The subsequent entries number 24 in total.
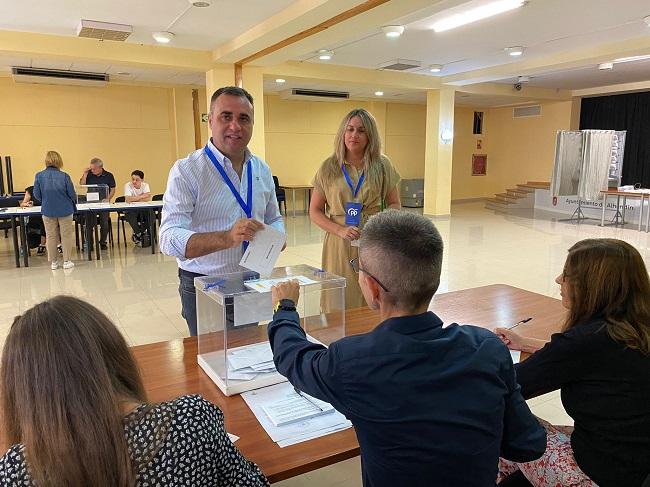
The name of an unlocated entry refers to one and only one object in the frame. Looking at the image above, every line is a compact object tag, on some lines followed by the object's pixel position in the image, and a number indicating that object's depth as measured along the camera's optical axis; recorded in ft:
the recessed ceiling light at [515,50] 25.96
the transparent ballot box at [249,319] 5.15
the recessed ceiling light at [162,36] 22.06
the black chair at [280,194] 38.17
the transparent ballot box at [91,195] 26.40
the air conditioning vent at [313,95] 38.17
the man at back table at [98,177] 28.22
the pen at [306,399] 4.71
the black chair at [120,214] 28.35
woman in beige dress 8.85
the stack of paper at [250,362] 5.16
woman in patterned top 2.68
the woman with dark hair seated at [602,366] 4.52
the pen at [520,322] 6.99
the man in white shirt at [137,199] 27.40
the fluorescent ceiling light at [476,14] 18.30
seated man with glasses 3.23
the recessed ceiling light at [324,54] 25.97
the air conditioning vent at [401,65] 28.96
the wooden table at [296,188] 40.81
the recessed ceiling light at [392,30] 20.58
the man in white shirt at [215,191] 6.70
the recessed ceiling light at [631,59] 26.78
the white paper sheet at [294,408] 4.52
